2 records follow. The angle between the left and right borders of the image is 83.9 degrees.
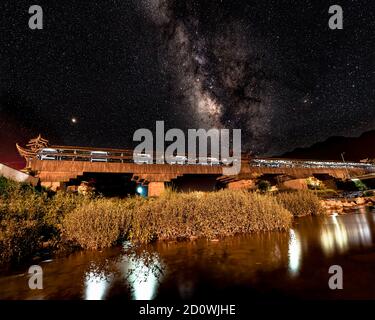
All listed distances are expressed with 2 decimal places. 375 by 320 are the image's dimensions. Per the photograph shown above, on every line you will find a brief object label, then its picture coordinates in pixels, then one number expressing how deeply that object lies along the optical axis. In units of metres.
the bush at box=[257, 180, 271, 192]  22.30
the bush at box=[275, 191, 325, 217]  14.11
